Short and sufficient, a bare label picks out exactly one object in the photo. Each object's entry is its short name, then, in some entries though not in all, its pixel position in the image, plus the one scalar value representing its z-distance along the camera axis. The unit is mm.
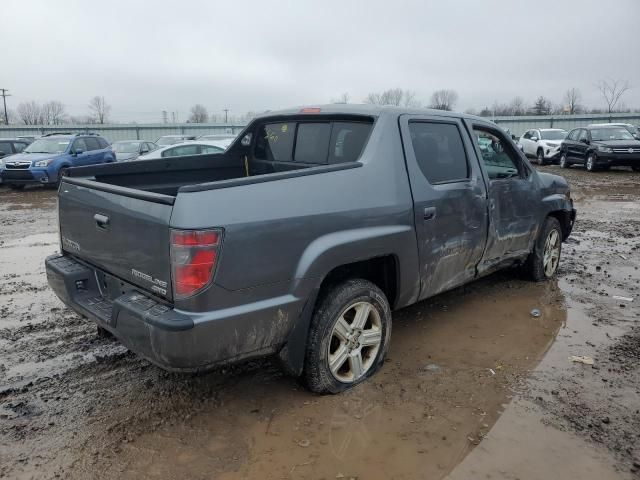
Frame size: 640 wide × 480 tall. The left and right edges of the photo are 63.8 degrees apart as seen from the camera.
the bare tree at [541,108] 66812
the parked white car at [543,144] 23312
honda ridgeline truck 2705
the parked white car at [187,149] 14047
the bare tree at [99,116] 77438
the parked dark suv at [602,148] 18194
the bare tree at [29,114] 79938
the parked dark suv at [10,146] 18797
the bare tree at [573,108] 63356
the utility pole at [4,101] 71250
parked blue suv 15273
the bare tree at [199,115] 74625
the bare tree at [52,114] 80875
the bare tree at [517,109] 65006
